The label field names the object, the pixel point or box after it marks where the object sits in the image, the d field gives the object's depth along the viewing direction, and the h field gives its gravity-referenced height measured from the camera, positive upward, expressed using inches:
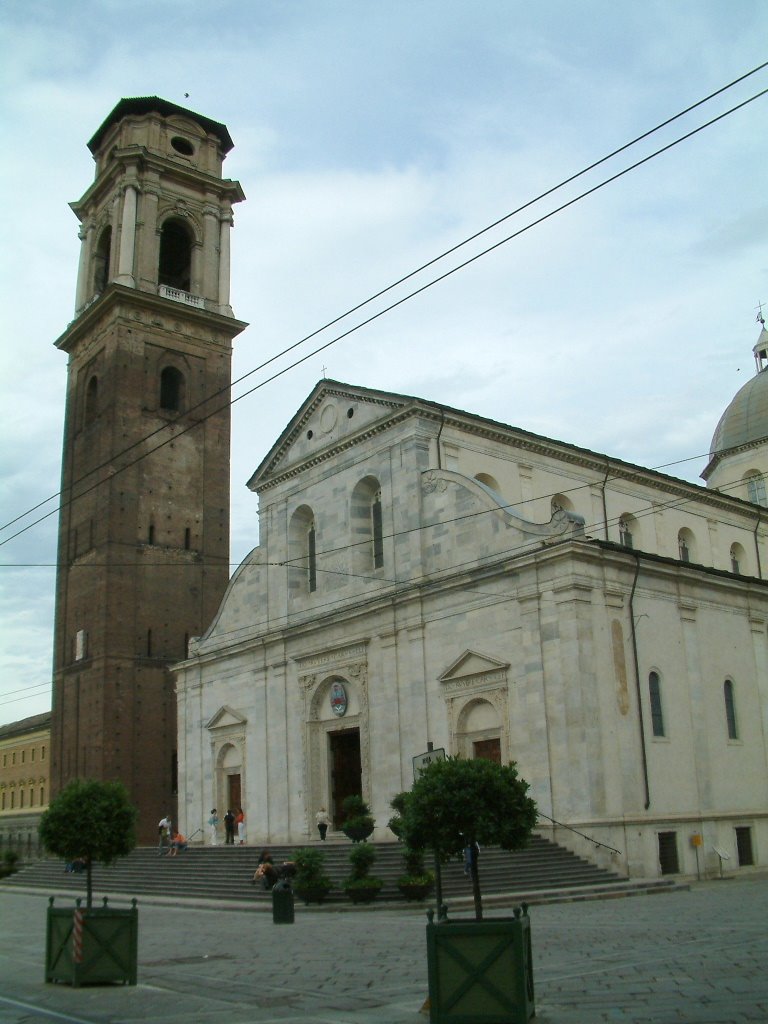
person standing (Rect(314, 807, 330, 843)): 1309.1 -15.3
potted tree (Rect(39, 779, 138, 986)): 527.8 -46.2
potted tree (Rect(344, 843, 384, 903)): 932.0 -60.7
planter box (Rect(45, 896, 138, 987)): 525.3 -61.8
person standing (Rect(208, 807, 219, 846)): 1537.9 -16.8
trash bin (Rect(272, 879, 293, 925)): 850.1 -71.9
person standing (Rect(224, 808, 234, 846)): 1501.0 -23.7
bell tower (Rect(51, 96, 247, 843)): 1742.1 +614.6
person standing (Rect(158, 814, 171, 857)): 1461.6 -26.6
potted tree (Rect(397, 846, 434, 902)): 909.2 -61.3
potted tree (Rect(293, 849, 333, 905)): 956.0 -60.1
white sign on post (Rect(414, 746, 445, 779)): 520.7 +23.7
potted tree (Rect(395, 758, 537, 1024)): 393.7 -24.7
